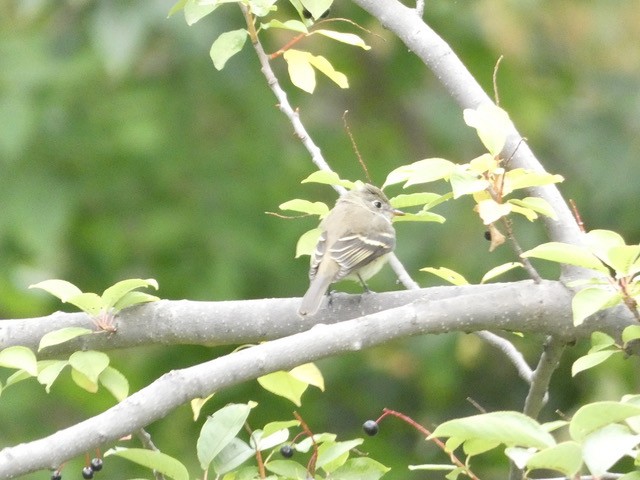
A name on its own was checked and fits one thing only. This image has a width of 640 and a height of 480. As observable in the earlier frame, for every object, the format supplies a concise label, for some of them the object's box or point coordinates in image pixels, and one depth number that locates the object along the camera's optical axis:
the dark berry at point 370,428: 6.49
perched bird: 9.88
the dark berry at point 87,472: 5.91
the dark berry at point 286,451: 5.88
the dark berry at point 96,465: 5.68
